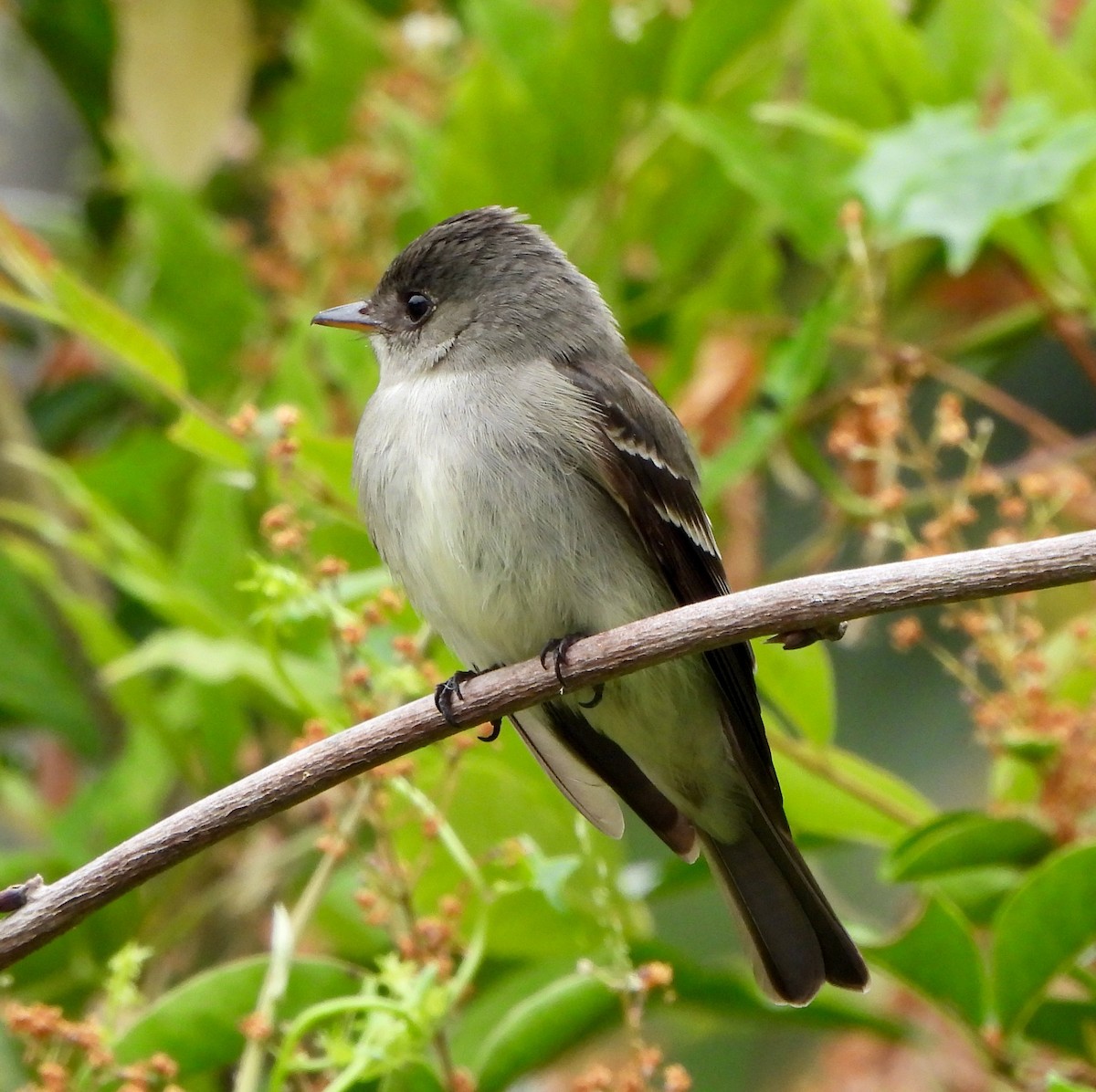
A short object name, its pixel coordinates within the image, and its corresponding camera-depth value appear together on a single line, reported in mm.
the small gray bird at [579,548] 4891
